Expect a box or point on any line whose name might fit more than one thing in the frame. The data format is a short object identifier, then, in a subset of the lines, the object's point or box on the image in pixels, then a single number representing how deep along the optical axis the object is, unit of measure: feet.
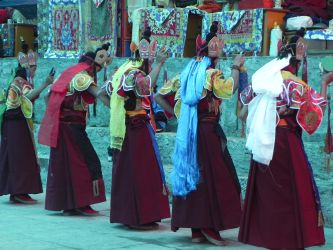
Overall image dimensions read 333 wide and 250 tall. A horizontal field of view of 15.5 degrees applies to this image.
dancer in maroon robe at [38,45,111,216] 42.86
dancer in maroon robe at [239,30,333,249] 30.76
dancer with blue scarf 34.98
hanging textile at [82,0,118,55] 66.71
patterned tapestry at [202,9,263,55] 55.82
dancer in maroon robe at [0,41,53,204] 47.62
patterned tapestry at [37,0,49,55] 72.08
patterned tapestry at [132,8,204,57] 61.72
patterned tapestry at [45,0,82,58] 69.35
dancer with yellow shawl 38.96
